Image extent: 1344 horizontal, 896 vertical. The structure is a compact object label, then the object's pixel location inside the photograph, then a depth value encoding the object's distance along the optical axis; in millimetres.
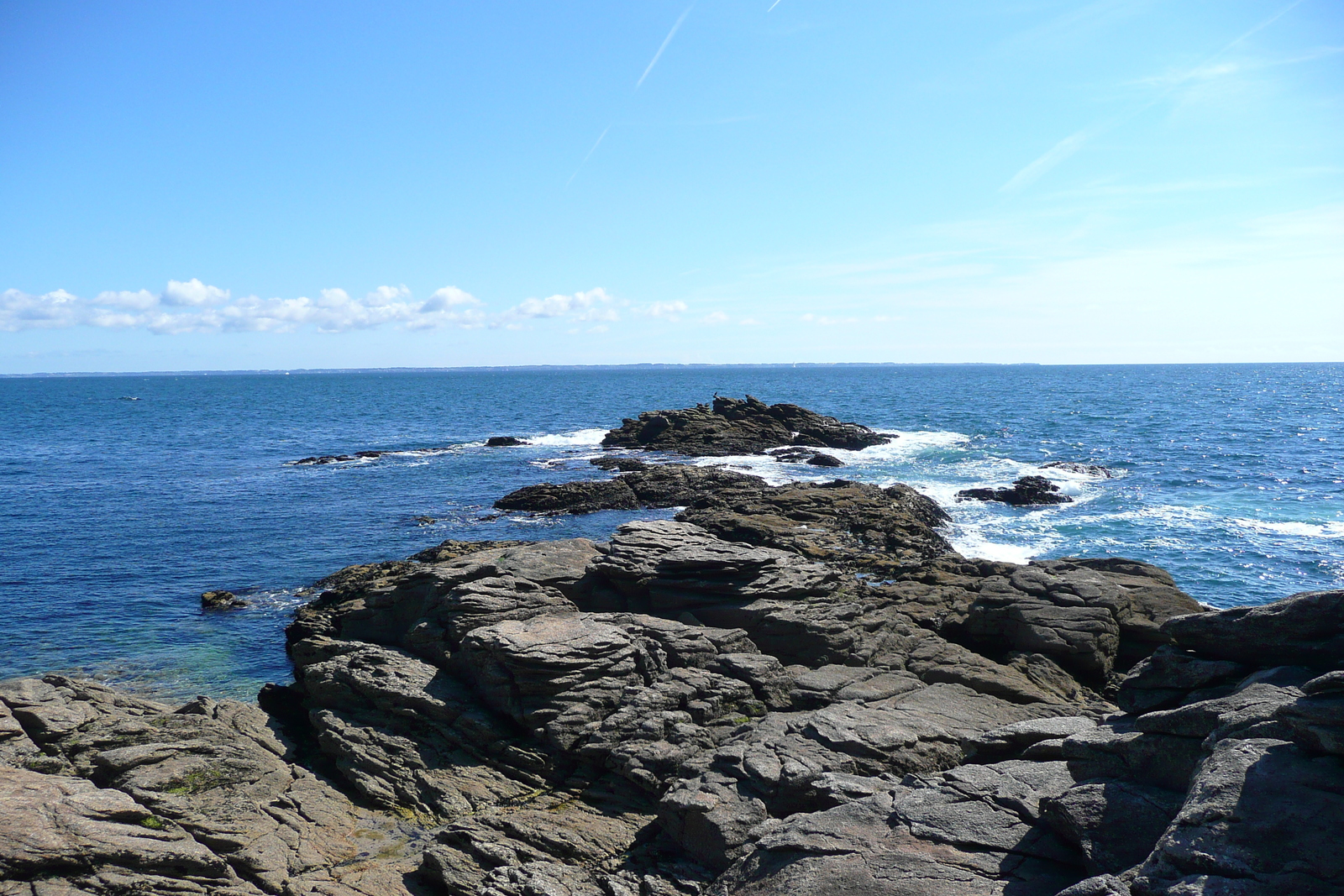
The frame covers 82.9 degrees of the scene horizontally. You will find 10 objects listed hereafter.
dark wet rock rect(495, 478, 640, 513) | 42500
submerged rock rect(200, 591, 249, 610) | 27453
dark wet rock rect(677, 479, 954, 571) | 29922
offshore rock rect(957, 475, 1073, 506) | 42625
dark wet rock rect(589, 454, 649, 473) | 52688
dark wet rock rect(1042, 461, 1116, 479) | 51406
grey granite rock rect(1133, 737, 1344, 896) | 7070
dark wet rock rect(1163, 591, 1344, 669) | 10664
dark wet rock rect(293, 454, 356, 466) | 61822
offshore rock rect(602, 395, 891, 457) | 62781
